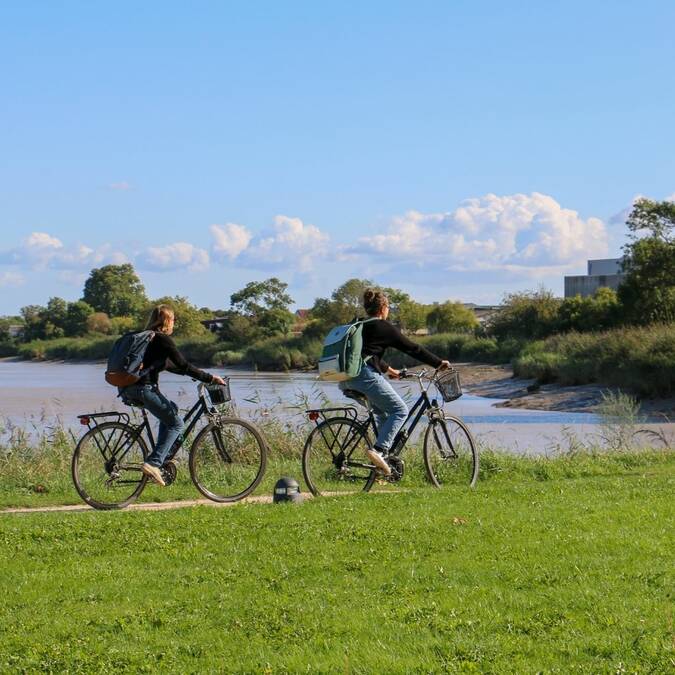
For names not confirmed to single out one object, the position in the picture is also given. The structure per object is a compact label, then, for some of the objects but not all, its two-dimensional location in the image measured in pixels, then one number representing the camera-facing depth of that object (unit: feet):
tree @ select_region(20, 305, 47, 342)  401.74
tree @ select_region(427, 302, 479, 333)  254.06
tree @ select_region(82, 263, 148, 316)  457.27
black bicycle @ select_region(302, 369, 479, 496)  36.63
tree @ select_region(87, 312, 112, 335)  383.24
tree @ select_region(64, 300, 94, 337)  395.36
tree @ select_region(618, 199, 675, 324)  173.99
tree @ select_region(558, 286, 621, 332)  187.21
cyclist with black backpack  35.19
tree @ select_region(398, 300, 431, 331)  265.34
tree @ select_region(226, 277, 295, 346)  279.90
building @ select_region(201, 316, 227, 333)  336.70
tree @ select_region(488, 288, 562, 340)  204.03
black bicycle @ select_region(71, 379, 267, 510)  36.19
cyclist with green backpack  35.78
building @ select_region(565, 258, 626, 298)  305.73
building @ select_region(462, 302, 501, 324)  378.96
